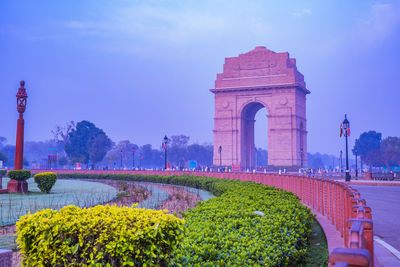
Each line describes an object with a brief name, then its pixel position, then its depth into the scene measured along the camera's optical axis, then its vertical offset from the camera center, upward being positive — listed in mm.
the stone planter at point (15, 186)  18547 -1238
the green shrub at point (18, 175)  18312 -682
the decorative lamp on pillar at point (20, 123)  17984 +1729
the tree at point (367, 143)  107275 +5451
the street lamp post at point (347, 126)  29831 +2741
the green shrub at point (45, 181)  19219 -999
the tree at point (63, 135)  90750 +6089
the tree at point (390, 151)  84350 +2477
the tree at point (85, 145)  83000 +3415
